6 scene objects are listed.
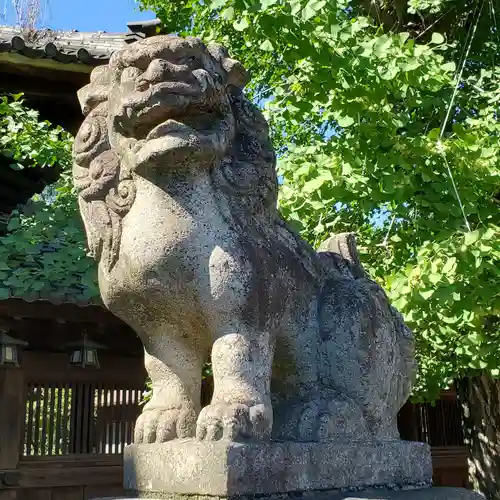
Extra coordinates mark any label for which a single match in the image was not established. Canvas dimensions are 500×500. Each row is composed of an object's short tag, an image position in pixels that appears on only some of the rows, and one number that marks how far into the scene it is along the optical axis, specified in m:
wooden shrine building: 5.44
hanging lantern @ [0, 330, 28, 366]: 5.32
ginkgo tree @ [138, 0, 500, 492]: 3.60
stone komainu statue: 1.99
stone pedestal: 1.77
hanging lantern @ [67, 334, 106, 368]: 5.66
